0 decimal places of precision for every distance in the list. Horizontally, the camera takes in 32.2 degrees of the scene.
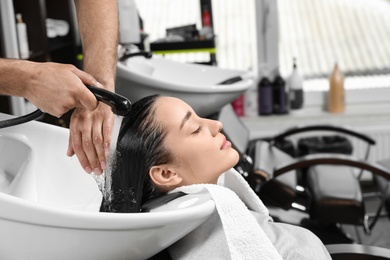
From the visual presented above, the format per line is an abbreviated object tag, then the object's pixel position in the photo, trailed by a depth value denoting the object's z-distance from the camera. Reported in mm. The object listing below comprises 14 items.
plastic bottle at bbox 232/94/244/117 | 4258
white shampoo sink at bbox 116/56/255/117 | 2541
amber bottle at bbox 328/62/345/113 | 4219
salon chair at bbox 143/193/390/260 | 1746
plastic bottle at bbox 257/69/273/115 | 4223
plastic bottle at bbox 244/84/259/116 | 4312
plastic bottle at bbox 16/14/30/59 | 2764
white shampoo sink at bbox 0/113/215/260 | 1021
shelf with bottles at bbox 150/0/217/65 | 3688
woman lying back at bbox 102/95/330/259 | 1390
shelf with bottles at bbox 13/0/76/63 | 3016
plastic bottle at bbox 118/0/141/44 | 3186
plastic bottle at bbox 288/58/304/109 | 4230
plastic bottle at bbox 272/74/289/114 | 4246
